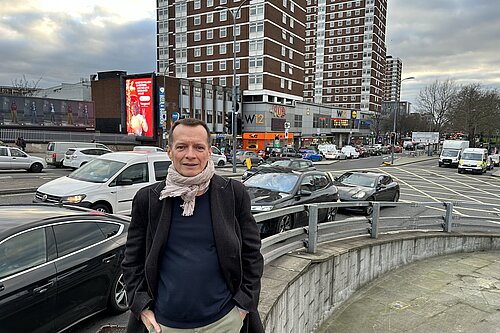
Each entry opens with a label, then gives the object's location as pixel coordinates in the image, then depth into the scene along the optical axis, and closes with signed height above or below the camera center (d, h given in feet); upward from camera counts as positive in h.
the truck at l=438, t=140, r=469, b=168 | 116.47 -7.64
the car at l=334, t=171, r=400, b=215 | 38.63 -6.81
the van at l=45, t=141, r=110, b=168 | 71.46 -4.84
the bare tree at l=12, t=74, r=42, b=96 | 209.63 +22.25
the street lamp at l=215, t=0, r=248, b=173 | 69.57 +0.93
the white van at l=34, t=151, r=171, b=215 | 24.62 -4.16
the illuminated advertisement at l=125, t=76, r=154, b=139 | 139.54 +8.74
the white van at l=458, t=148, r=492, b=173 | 97.09 -8.62
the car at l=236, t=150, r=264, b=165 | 103.81 -8.65
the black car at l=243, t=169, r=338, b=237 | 22.99 -4.98
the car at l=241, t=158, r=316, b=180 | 56.95 -5.72
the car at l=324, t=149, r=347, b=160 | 144.87 -10.78
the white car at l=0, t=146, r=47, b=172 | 57.98 -5.86
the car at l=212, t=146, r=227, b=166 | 93.93 -8.37
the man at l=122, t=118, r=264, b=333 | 6.05 -2.16
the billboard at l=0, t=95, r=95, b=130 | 113.91 +4.98
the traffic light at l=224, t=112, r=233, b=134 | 73.29 +1.38
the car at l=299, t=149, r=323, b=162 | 134.10 -10.08
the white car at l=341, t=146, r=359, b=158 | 156.26 -10.22
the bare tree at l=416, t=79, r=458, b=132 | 207.03 +16.50
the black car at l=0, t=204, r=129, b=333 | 9.52 -4.33
